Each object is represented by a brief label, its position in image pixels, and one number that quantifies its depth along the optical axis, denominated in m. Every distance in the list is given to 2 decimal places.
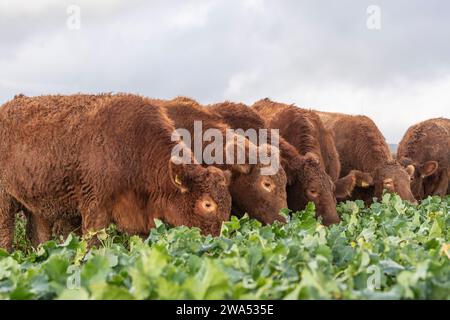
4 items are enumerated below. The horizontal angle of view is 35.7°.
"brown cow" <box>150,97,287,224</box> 10.24
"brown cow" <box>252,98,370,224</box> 11.52
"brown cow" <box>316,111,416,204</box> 14.76
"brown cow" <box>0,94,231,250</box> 9.21
